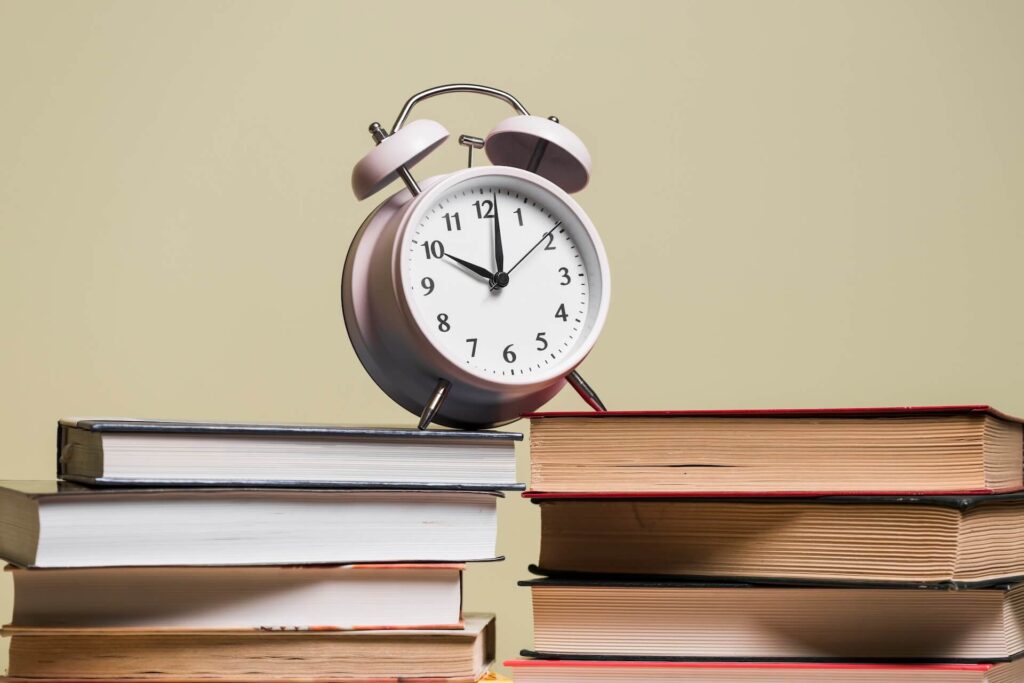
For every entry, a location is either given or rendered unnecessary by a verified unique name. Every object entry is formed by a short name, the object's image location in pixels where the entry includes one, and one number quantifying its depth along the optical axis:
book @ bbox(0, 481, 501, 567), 1.17
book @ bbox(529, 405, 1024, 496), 1.18
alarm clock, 1.25
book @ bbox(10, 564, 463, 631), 1.20
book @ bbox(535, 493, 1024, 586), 1.18
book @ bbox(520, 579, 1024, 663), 1.19
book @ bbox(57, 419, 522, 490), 1.18
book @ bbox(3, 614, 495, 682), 1.20
